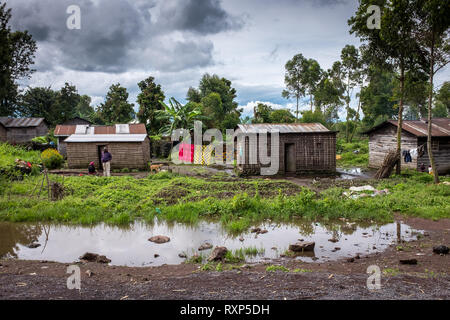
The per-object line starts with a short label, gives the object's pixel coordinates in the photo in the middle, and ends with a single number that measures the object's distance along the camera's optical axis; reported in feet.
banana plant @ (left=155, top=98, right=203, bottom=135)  88.69
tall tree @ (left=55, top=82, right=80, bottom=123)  141.18
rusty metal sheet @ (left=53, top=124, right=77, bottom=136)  81.87
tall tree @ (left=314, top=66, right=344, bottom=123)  117.60
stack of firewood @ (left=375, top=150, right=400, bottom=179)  53.52
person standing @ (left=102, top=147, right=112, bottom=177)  53.33
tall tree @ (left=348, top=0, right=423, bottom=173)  44.34
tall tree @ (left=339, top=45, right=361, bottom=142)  103.65
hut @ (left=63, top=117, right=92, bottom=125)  121.60
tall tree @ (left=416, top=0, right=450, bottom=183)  40.11
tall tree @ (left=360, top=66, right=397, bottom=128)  137.63
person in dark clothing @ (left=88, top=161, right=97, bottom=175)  57.41
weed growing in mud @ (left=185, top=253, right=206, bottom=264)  20.80
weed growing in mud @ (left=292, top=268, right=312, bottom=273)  18.07
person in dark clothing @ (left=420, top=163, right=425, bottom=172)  59.11
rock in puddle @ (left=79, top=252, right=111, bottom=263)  21.01
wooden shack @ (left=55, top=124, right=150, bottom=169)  66.54
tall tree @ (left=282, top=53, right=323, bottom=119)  133.39
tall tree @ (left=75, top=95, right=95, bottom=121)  214.30
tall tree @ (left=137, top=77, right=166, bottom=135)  107.85
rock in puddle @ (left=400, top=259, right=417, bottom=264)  19.57
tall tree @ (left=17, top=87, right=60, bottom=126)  139.54
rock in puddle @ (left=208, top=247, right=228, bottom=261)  20.74
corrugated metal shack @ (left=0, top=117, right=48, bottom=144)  107.76
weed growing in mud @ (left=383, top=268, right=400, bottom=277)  17.22
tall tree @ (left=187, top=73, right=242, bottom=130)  109.81
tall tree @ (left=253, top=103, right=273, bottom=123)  110.01
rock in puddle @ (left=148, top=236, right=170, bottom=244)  25.27
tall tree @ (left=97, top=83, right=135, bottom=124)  124.36
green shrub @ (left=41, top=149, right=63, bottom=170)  65.98
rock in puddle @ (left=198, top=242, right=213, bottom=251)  23.48
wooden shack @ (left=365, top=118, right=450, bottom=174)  60.59
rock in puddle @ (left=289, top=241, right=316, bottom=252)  22.94
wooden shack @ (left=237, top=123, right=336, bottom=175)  61.31
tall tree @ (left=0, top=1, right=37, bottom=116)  104.90
